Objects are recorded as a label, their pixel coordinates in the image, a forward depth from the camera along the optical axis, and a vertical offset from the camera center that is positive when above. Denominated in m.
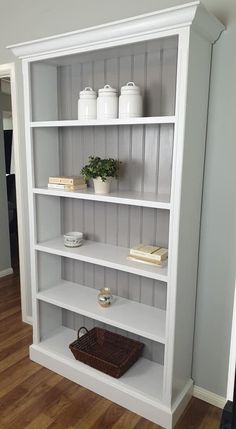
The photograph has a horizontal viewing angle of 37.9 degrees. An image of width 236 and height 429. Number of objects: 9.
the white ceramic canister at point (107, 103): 1.83 +0.23
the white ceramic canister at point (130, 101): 1.76 +0.22
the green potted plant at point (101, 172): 1.93 -0.15
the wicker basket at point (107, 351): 2.02 -1.26
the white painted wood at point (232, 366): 1.58 -1.01
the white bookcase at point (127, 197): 1.60 -0.27
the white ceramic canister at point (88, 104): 1.93 +0.23
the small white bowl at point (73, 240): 2.16 -0.59
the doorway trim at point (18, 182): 2.52 -0.29
